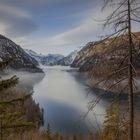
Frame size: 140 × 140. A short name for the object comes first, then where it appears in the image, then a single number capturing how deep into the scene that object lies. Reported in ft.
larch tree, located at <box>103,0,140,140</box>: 14.21
